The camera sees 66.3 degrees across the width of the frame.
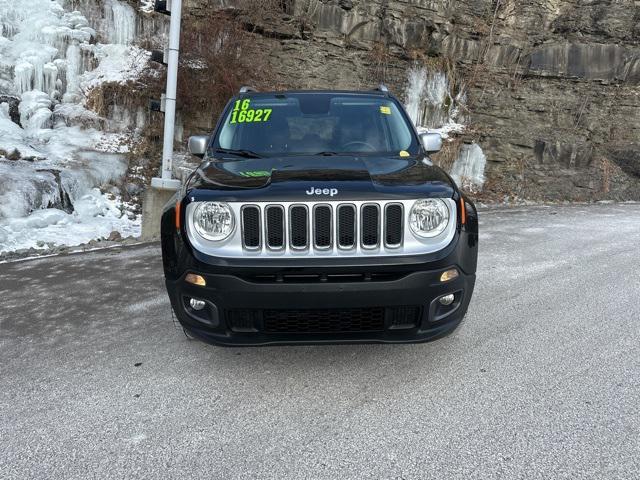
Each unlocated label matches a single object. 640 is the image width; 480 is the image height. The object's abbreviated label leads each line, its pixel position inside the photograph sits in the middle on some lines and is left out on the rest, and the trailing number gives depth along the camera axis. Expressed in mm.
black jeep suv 2775
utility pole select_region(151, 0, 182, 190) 7727
